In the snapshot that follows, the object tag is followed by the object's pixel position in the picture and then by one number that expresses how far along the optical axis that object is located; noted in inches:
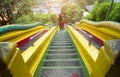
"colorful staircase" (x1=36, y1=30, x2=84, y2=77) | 59.1
